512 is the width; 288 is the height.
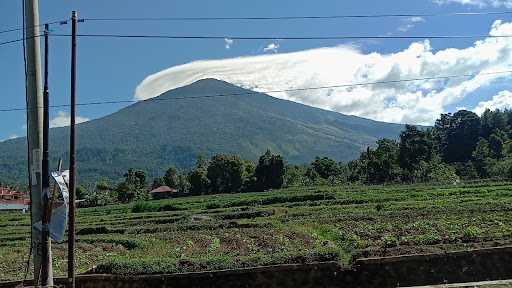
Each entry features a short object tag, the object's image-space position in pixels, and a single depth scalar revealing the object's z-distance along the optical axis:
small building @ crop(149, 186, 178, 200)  95.31
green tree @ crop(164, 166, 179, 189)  105.12
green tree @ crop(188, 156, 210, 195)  90.69
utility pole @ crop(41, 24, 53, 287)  10.92
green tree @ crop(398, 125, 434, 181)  79.12
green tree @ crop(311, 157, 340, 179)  93.31
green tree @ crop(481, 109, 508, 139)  101.81
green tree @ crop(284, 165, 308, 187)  88.73
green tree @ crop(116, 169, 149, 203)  87.75
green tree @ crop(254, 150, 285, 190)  86.50
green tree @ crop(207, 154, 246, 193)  89.94
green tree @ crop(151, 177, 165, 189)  108.10
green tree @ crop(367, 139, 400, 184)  81.19
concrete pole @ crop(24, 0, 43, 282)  11.16
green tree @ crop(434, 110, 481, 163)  99.25
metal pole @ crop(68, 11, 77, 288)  11.88
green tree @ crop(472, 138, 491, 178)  78.38
